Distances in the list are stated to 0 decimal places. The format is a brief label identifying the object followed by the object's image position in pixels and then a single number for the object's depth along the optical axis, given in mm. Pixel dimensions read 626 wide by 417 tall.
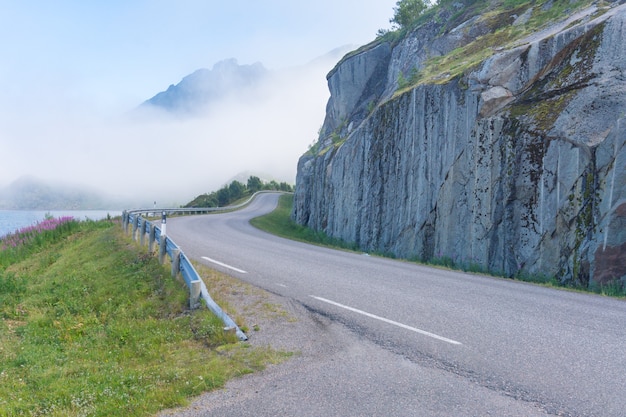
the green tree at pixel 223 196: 68312
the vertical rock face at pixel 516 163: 11617
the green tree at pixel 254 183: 79362
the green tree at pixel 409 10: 41062
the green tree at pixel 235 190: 71338
